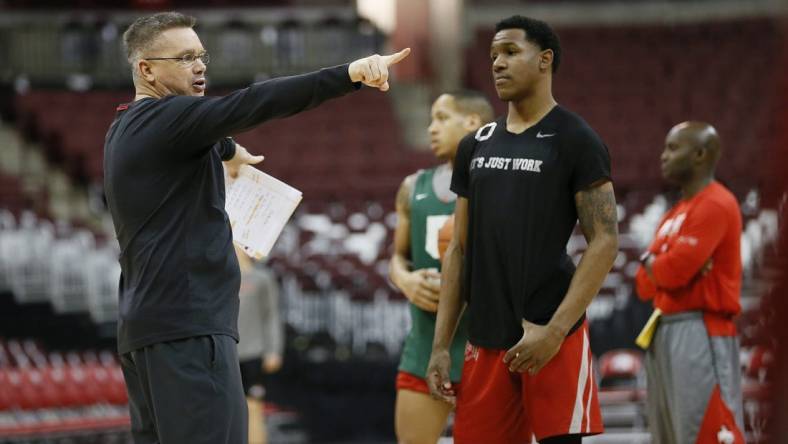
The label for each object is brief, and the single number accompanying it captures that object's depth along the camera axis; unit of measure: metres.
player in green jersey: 8.99
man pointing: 6.02
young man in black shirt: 6.40
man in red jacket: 9.06
